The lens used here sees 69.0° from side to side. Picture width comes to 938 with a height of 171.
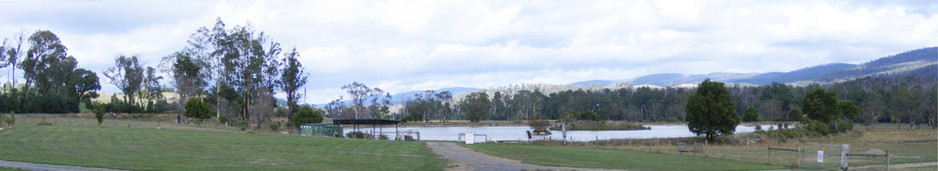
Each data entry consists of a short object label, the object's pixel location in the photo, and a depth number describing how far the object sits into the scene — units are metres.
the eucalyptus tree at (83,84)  83.38
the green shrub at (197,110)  56.06
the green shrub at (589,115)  98.75
